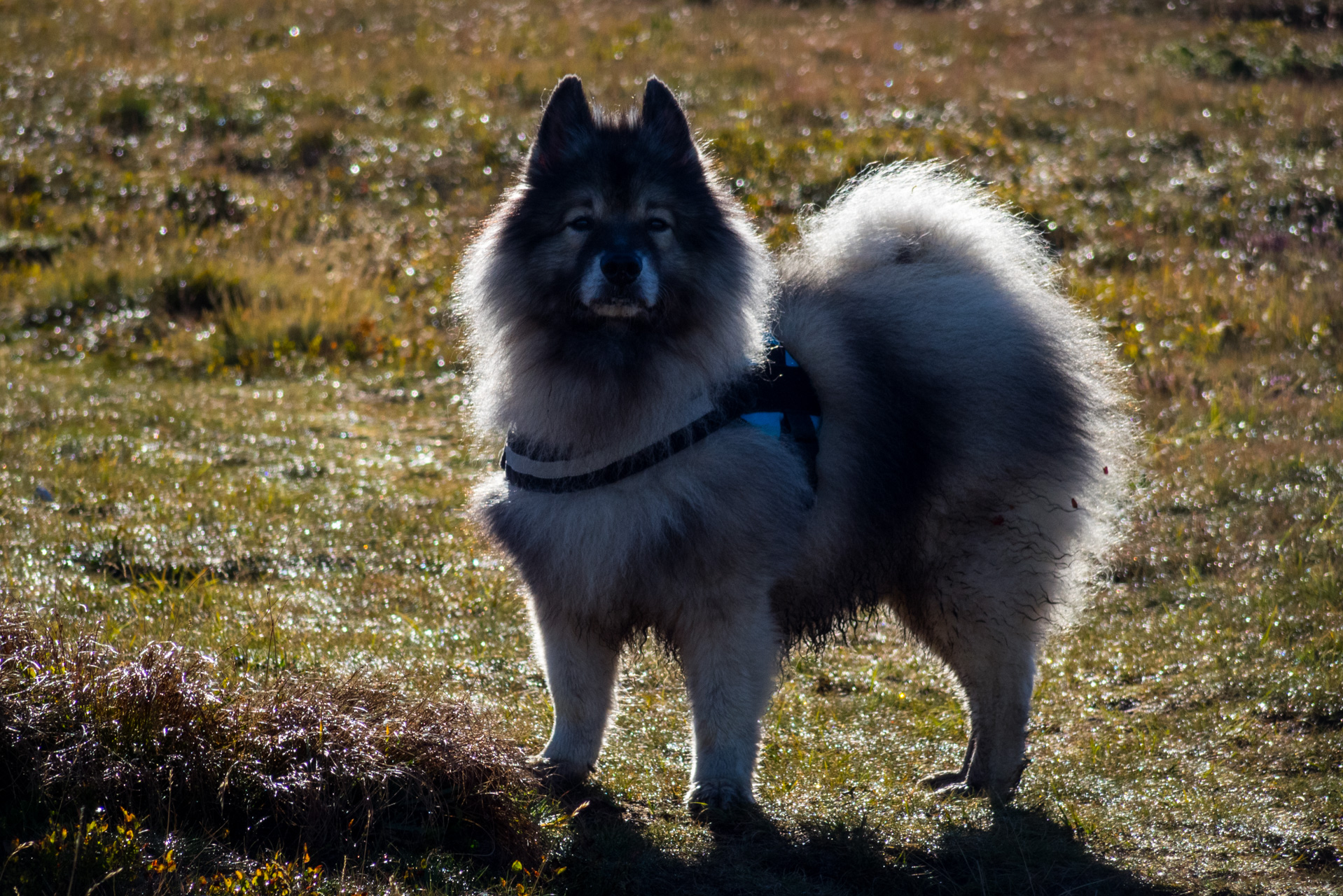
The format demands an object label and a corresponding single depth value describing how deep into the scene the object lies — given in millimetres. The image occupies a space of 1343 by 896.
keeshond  7812
